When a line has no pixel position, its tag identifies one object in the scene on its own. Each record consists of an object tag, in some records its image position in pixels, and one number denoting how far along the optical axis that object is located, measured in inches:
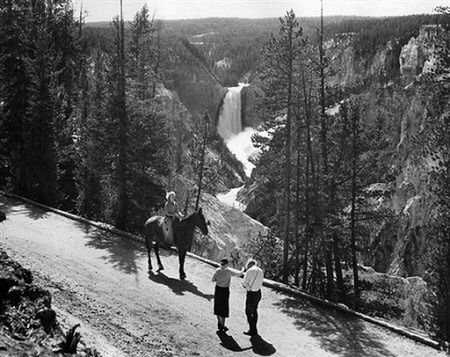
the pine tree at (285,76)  804.0
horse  637.3
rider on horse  647.1
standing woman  493.4
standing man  486.3
